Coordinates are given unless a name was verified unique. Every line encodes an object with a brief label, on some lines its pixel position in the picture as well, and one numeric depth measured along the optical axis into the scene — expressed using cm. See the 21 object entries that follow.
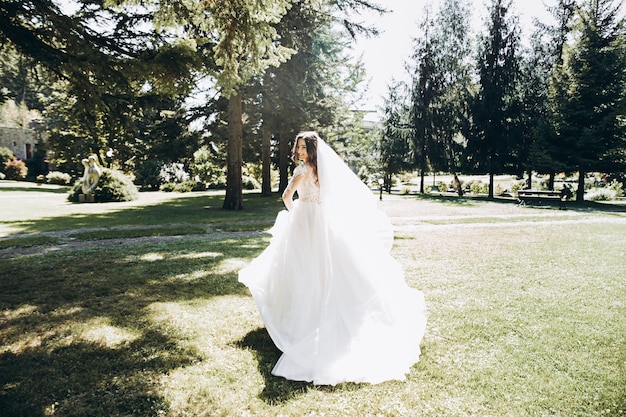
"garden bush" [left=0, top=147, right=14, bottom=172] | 4241
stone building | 4822
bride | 400
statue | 2275
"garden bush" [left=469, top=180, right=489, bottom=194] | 3419
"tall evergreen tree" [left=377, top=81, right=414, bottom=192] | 3606
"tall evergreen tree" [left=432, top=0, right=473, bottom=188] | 3344
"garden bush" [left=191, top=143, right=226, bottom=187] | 4053
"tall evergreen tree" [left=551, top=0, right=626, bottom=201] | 2403
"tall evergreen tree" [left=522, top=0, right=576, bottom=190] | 2764
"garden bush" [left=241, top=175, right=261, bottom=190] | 3854
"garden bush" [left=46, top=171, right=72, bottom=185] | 3984
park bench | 2165
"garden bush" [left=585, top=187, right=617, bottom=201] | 2617
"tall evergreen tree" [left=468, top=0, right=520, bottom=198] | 3005
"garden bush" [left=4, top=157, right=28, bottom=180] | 4156
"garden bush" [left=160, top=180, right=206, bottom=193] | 3441
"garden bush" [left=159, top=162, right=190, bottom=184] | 3850
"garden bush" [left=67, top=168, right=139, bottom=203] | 2325
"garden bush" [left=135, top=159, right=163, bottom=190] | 3778
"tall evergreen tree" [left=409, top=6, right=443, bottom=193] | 3459
